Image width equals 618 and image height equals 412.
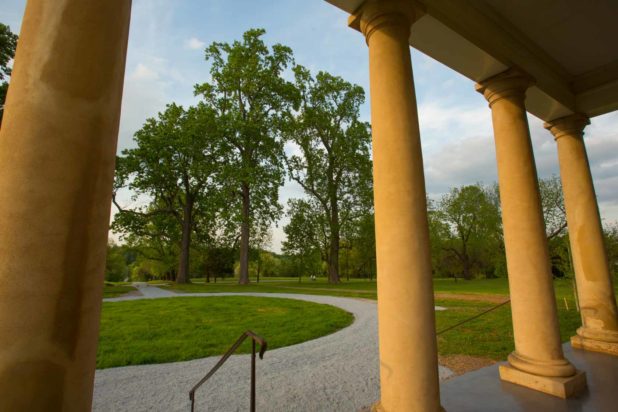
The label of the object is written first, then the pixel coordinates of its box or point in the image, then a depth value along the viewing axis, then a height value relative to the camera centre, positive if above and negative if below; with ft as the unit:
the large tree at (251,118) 142.82 +65.89
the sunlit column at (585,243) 31.22 +2.00
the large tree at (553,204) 175.73 +32.11
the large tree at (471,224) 233.96 +28.79
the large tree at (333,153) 171.94 +58.00
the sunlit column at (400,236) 14.70 +1.29
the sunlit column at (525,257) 21.99 +0.45
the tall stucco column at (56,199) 6.92 +1.51
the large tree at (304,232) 195.37 +19.18
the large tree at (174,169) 139.64 +40.72
